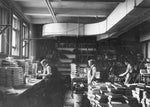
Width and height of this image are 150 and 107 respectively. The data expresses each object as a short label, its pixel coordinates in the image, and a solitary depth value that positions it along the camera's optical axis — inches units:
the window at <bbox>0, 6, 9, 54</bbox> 237.3
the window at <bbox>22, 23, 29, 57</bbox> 366.4
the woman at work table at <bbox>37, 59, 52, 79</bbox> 312.2
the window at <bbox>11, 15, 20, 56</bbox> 303.4
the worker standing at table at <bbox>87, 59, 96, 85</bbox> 263.7
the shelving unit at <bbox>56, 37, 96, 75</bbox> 438.6
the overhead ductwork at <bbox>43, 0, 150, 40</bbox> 184.1
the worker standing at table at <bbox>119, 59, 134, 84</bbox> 312.3
